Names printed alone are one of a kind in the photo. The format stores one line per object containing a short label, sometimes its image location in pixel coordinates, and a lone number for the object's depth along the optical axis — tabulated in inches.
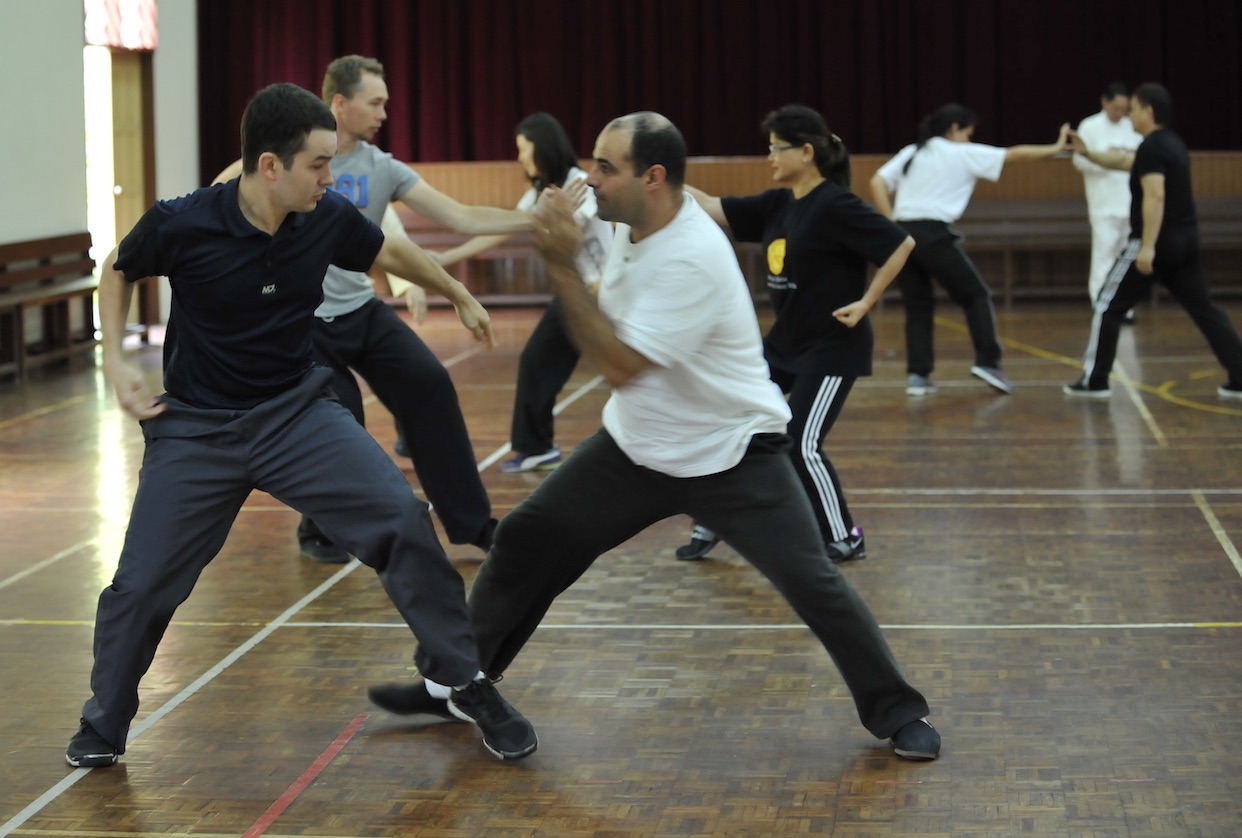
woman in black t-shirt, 222.8
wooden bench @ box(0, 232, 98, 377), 427.2
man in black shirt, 351.3
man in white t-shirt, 143.2
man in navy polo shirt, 148.7
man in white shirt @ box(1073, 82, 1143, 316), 494.3
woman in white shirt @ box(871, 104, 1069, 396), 384.2
